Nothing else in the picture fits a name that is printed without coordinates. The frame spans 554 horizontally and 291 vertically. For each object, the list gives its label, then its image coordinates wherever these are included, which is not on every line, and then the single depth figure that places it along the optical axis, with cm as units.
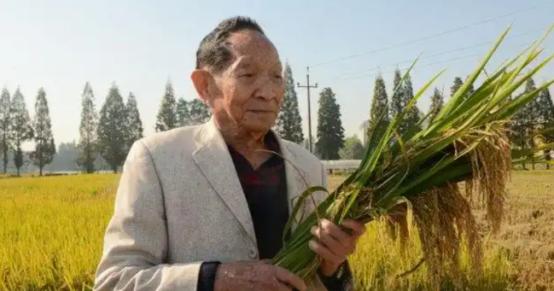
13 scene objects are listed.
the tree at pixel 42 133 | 5488
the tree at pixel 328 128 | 5281
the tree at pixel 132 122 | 5498
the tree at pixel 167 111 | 5425
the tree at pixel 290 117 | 4775
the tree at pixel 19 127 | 5425
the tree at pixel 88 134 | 5469
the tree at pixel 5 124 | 5425
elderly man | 157
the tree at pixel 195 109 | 5372
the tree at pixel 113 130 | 5425
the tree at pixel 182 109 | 5913
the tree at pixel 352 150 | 6946
